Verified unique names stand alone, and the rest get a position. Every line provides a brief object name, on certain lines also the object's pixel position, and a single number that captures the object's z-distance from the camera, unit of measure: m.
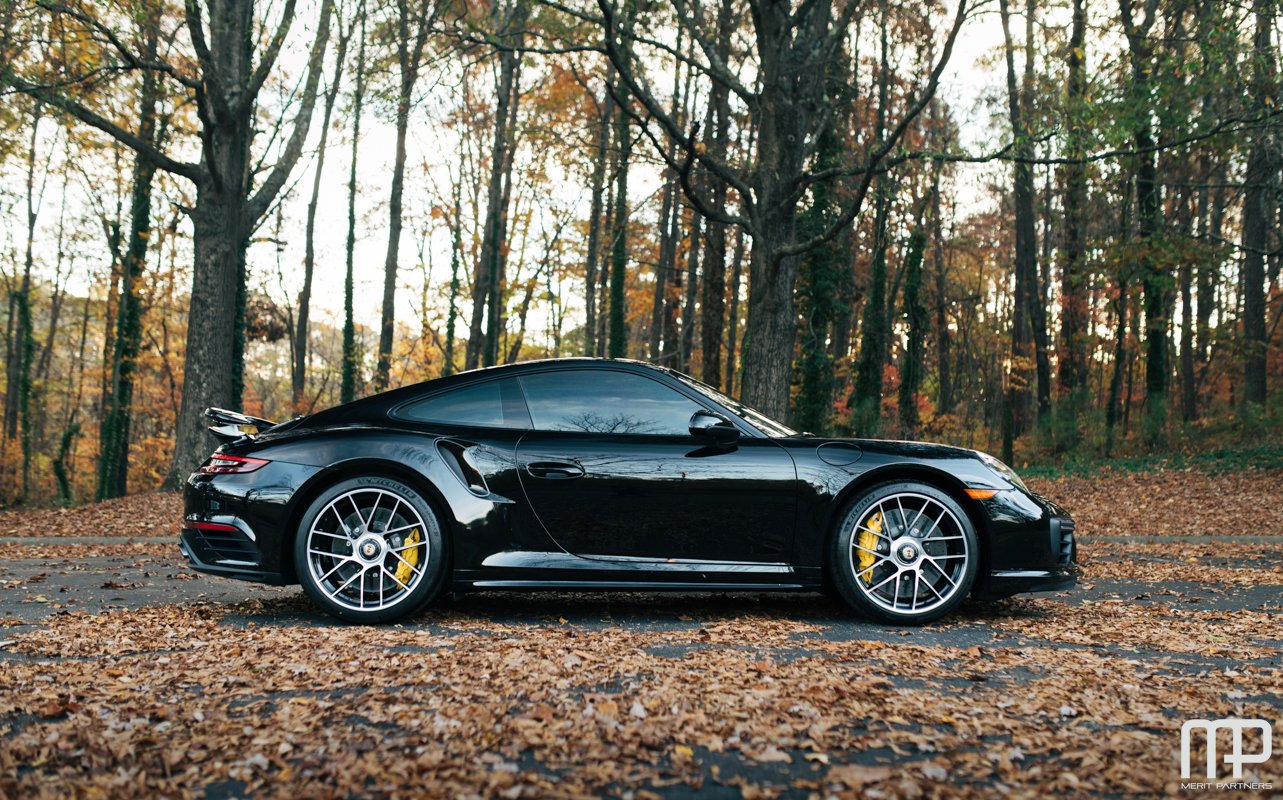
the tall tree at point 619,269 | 24.83
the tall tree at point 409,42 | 11.34
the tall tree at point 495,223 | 21.62
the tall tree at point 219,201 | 13.73
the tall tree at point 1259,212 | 12.77
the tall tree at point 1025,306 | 23.11
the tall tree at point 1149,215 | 11.94
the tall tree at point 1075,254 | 10.66
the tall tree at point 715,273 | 19.73
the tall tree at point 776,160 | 11.20
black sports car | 5.14
